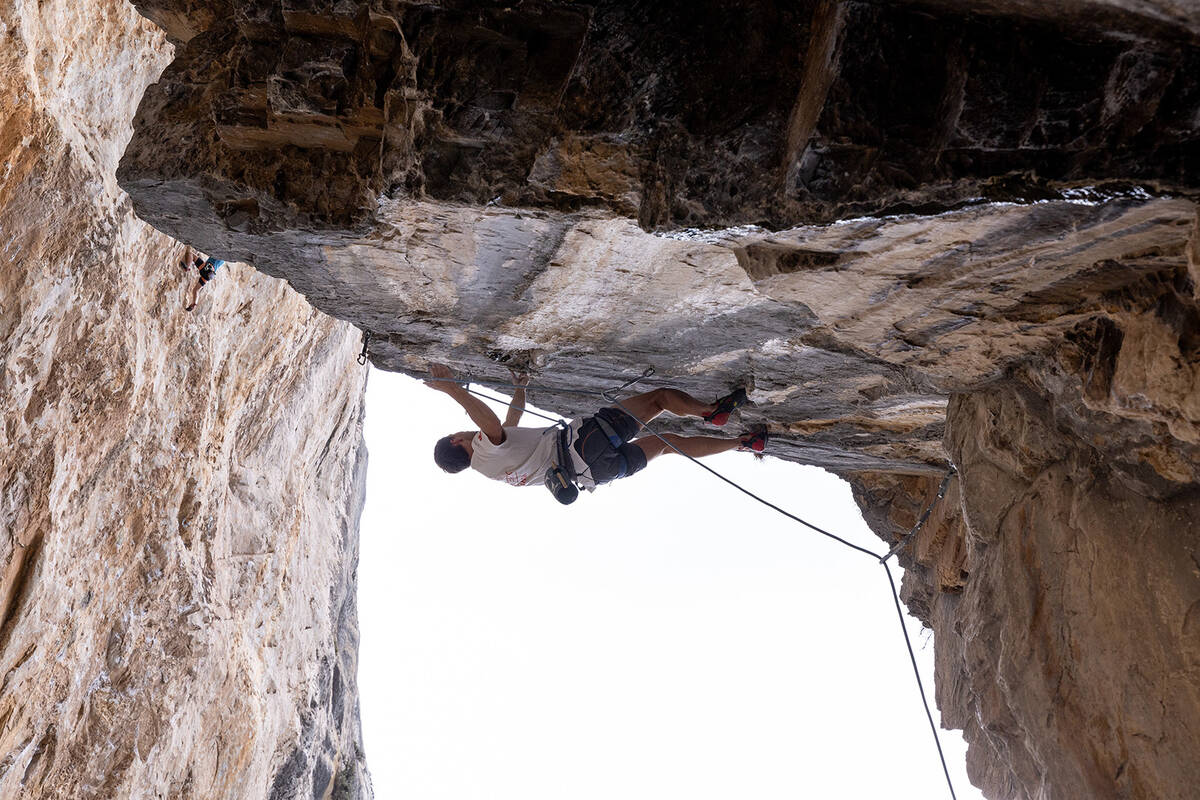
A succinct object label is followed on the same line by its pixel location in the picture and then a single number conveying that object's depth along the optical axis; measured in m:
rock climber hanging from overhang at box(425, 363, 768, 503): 4.54
